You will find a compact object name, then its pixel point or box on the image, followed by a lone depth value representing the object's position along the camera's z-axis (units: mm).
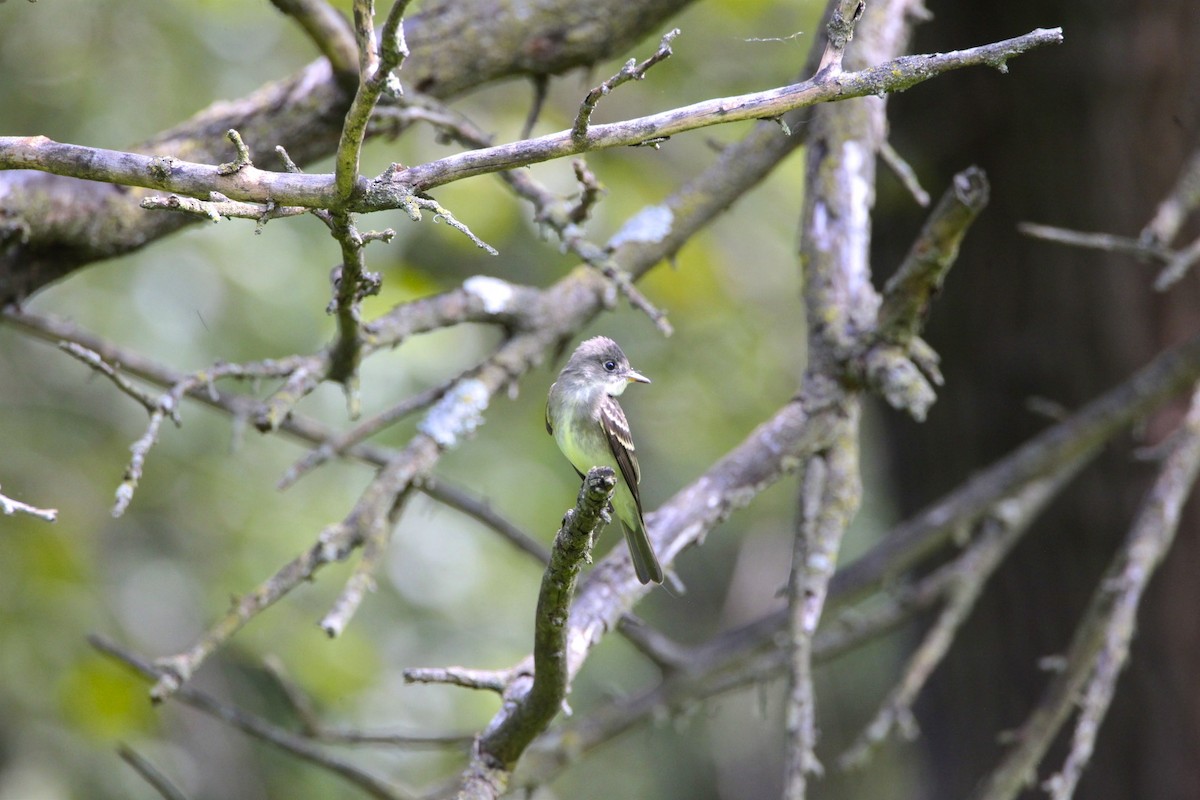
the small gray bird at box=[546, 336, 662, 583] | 7637
